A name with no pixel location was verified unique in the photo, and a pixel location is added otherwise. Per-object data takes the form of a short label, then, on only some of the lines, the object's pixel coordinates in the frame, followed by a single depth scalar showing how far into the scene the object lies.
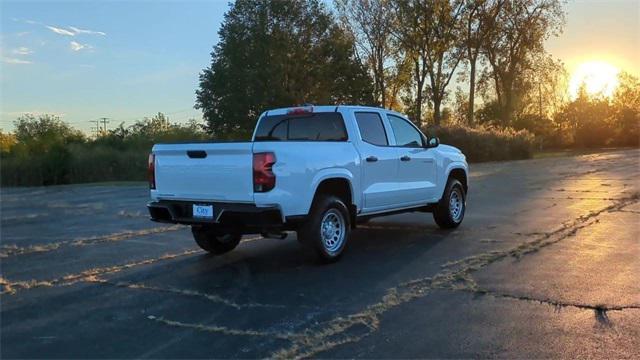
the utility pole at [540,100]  70.35
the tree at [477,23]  52.22
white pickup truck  7.27
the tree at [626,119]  60.00
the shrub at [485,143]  37.56
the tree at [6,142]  47.61
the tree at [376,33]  53.56
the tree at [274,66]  51.88
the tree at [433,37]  51.03
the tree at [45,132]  48.72
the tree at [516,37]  53.50
